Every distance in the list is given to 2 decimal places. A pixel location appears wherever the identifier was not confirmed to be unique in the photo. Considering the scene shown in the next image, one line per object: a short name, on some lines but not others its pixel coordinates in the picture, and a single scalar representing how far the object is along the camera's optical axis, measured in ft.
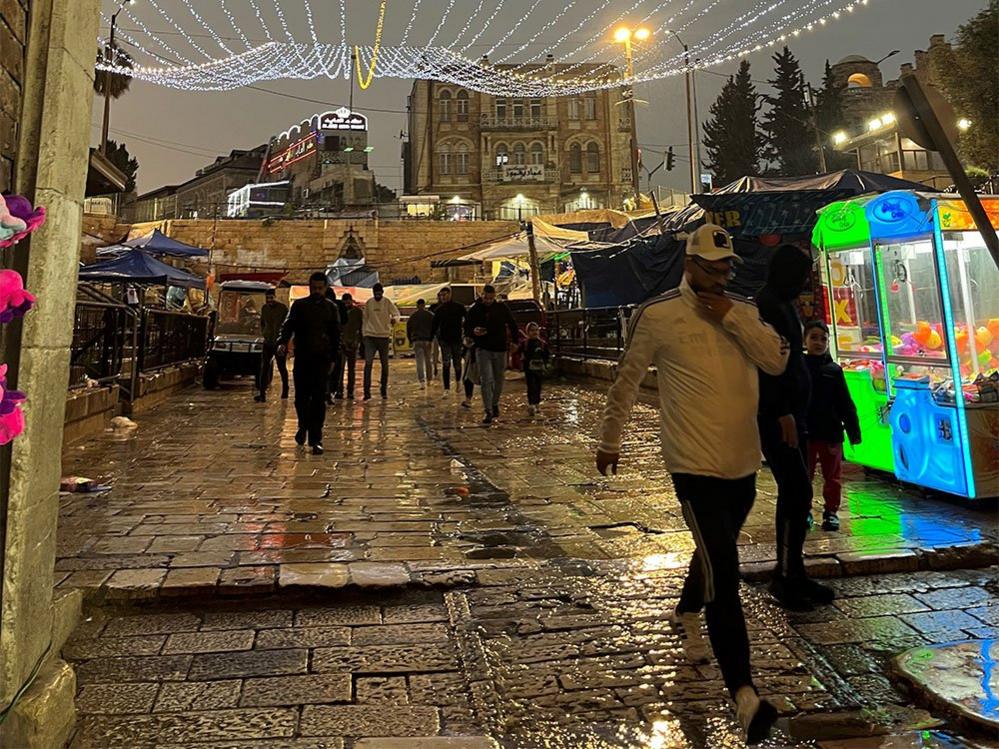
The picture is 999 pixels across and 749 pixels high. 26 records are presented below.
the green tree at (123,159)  166.50
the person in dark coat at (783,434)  11.89
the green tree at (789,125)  159.84
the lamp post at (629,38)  63.36
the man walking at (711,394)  8.80
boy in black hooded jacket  15.75
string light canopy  53.83
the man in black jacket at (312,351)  24.89
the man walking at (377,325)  39.14
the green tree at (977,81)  68.39
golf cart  47.65
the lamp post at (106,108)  83.76
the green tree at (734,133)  169.48
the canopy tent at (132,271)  44.96
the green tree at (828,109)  149.69
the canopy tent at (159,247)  57.00
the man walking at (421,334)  43.55
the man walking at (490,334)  31.55
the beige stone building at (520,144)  181.98
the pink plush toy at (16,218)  6.22
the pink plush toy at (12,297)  6.26
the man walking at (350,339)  42.78
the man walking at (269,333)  40.93
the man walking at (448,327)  40.90
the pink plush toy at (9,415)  6.33
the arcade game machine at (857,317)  19.75
